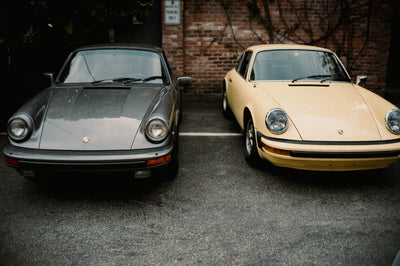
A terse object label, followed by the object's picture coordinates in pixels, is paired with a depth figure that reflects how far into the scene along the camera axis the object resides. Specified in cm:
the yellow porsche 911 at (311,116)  316
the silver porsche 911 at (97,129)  282
